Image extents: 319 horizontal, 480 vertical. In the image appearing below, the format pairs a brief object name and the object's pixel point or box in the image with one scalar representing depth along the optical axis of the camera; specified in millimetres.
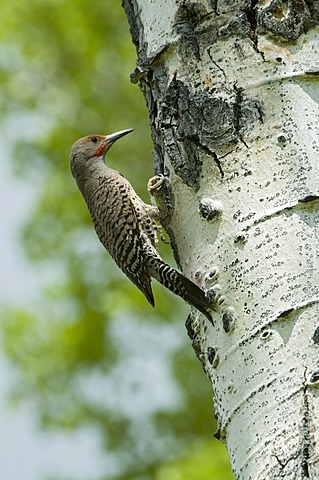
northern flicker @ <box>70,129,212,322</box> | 9234
